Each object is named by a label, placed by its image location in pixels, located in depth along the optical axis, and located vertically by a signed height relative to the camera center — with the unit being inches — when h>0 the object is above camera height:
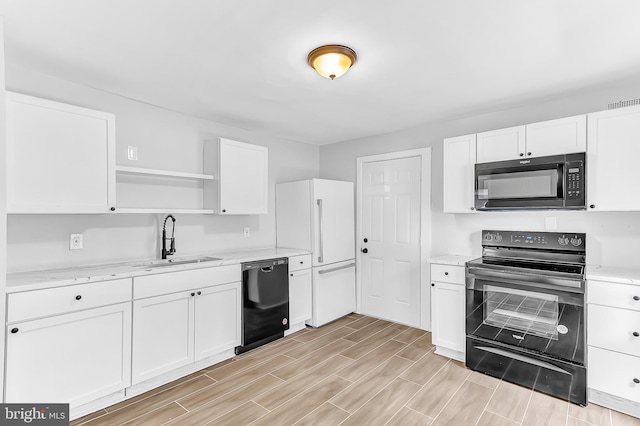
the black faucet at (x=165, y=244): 120.8 -11.8
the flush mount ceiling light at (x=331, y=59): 79.1 +37.8
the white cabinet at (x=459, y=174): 124.4 +15.1
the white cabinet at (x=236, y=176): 130.5 +14.8
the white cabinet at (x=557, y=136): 102.2 +24.7
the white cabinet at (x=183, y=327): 97.7 -37.5
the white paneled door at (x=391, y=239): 155.6 -13.0
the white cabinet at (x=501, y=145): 113.8 +24.2
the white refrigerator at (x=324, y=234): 154.9 -10.4
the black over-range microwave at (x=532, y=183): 101.9 +9.8
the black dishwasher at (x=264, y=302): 126.5 -35.7
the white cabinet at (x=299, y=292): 145.8 -35.7
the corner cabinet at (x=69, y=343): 76.6 -33.1
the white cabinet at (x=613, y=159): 94.1 +15.9
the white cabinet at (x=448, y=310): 119.5 -35.9
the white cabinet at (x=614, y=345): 87.6 -35.8
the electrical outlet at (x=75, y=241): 101.7 -9.1
